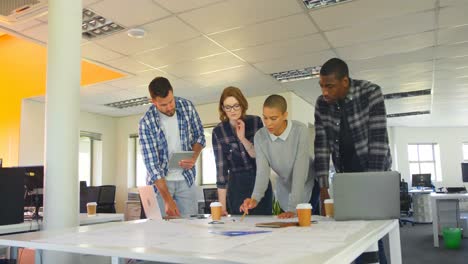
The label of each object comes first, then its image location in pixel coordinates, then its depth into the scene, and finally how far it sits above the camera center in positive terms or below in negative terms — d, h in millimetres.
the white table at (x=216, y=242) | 912 -202
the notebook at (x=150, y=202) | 2004 -150
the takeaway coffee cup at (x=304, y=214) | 1503 -171
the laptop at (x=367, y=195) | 1591 -115
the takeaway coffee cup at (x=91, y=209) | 2982 -255
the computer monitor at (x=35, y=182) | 3072 -43
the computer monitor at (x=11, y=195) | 2283 -108
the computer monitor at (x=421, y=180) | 10422 -387
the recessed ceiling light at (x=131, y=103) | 7766 +1436
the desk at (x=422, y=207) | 8867 -936
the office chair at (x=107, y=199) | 6465 -407
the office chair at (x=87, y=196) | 3771 -218
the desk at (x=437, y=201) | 5656 -521
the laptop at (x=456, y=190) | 6557 -424
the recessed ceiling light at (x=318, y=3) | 3843 +1602
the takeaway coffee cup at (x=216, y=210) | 1888 -184
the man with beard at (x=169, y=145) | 2359 +174
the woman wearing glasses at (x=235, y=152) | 2414 +114
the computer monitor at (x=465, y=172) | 7207 -143
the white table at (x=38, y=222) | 2254 -297
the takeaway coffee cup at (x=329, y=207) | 1827 -181
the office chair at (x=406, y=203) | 7824 -744
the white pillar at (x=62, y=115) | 2186 +345
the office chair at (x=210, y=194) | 7073 -403
